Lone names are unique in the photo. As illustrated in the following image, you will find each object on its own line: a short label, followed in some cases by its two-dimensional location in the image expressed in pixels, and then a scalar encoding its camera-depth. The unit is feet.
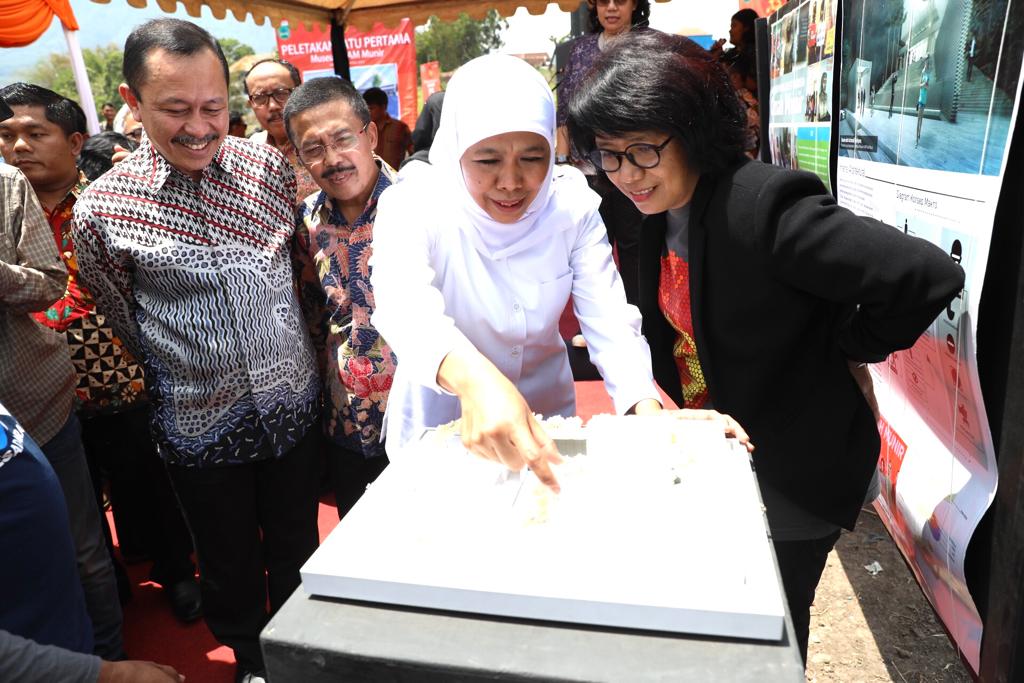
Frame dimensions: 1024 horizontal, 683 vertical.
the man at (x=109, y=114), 33.46
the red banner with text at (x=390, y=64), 33.58
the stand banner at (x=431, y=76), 36.59
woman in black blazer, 3.51
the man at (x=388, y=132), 16.89
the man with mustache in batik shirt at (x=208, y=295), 4.94
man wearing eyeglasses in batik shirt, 5.67
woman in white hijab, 3.94
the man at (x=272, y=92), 9.41
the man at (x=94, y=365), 6.64
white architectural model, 2.07
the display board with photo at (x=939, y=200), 4.08
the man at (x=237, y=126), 16.66
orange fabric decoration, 20.92
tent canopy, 13.89
